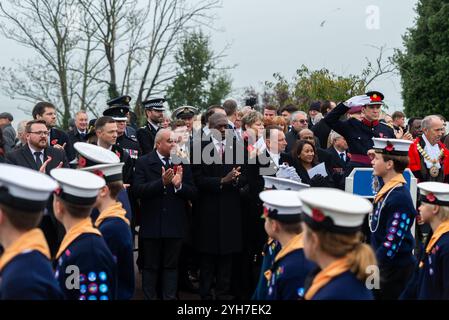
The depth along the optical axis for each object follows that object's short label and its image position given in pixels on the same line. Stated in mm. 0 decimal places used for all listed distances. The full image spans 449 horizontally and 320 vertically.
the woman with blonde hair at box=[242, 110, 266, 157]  8789
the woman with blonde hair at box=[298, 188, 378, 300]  3736
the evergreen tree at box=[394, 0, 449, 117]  31531
